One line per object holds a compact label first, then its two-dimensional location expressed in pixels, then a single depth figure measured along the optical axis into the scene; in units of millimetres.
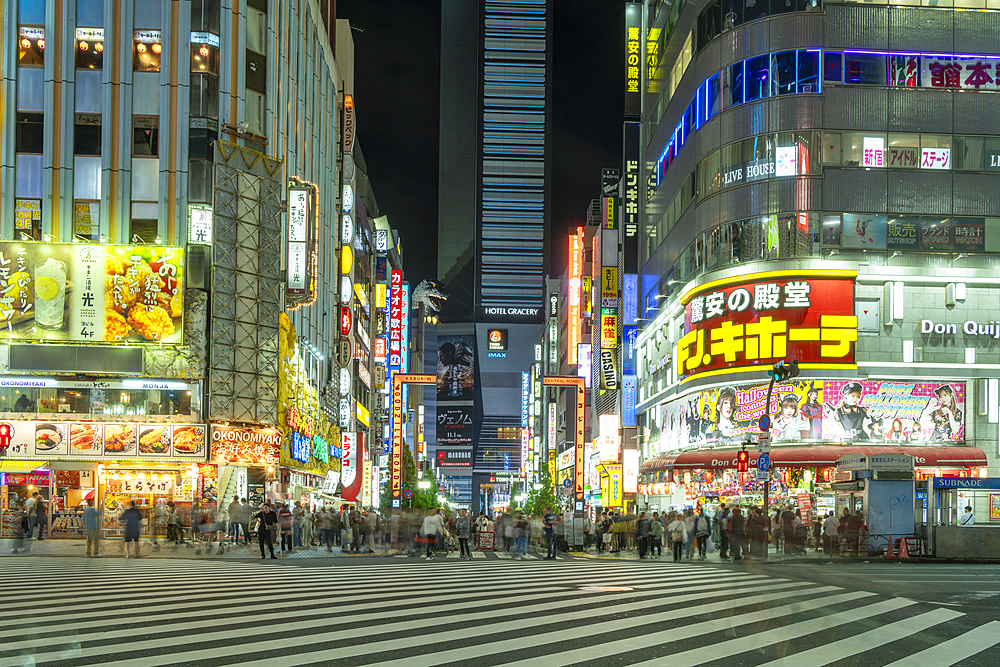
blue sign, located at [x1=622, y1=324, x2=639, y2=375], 68125
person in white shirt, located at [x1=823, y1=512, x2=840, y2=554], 31672
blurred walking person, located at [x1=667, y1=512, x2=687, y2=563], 31375
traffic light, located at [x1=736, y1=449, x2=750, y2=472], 32188
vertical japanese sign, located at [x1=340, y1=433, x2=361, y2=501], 67750
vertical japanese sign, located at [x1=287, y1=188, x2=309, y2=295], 48375
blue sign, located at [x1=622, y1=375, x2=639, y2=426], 67000
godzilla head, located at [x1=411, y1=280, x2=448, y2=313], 198125
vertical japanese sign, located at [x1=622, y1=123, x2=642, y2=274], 66750
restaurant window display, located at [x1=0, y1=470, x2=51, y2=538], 41469
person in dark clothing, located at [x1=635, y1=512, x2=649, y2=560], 33406
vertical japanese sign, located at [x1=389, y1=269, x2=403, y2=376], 94375
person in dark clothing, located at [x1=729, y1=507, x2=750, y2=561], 30308
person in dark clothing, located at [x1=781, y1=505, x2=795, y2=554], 32844
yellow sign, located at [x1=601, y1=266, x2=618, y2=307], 71938
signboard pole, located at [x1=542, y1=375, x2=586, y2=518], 68500
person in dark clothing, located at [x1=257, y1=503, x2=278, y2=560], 29203
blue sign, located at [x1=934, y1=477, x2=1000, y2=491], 31422
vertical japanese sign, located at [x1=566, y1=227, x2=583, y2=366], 94625
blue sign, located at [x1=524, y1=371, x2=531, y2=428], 172625
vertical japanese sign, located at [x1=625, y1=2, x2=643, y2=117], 67375
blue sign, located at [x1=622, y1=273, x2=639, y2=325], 67562
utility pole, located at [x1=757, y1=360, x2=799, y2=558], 29977
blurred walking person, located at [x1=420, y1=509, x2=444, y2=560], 30969
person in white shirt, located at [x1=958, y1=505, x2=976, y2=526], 37219
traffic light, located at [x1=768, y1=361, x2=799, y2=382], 30203
